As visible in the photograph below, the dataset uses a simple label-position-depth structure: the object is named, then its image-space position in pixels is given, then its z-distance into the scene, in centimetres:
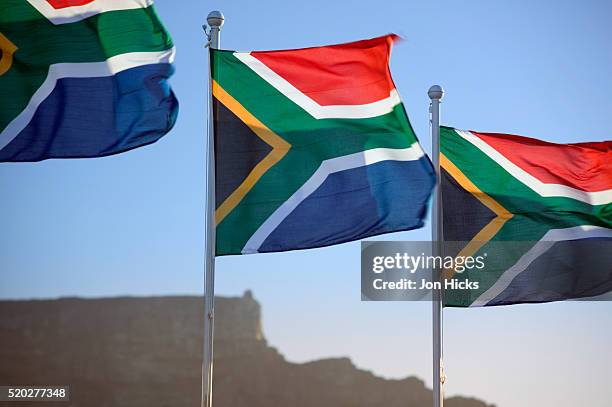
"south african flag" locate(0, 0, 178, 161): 947
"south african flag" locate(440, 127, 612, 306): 1202
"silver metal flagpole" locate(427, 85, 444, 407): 1136
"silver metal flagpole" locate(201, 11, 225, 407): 913
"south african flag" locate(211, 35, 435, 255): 958
